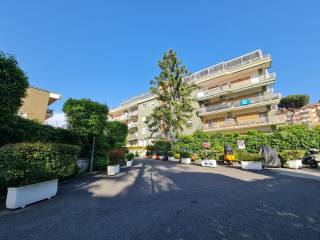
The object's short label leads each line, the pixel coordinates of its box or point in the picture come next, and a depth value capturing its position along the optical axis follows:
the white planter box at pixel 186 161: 18.12
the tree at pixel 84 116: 11.20
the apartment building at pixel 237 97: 24.44
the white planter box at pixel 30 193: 5.07
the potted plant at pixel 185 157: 18.18
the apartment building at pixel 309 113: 65.19
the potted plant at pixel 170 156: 22.38
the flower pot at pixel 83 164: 12.23
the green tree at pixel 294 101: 43.84
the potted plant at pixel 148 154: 30.60
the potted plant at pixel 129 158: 16.81
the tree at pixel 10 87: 5.84
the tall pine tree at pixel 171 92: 25.56
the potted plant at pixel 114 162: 11.19
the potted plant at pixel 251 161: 12.53
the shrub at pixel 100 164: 13.40
